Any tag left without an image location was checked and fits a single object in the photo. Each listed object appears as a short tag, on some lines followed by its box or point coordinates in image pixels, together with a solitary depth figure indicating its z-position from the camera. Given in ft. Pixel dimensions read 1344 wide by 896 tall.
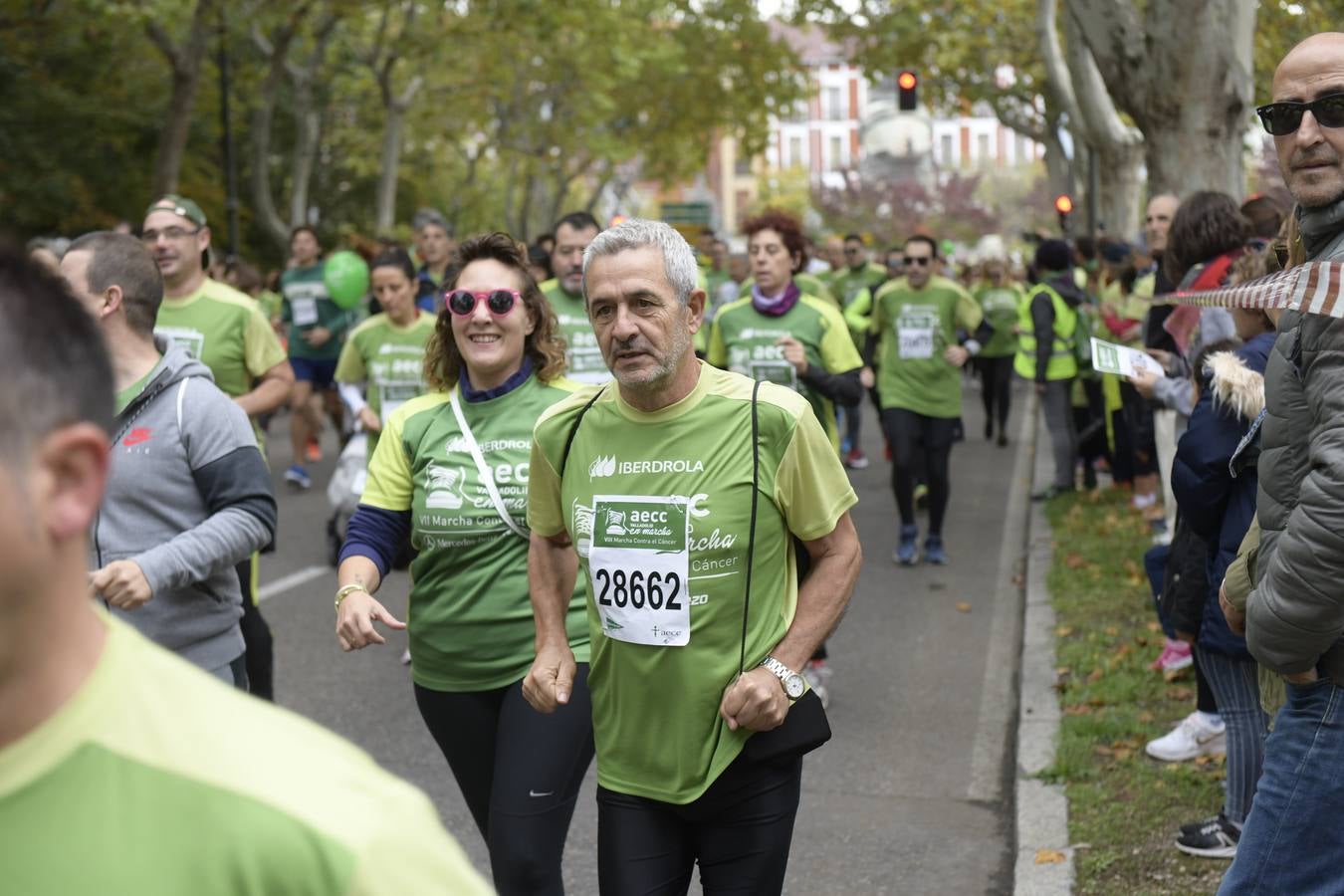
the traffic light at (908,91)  71.31
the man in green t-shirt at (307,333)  45.44
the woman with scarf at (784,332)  26.22
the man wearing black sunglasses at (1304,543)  9.55
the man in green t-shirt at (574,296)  27.89
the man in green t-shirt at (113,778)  4.45
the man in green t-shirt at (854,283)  52.47
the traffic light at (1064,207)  72.27
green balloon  43.29
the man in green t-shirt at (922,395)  35.81
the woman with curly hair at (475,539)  13.21
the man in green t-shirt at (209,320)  22.43
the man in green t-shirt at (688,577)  11.07
